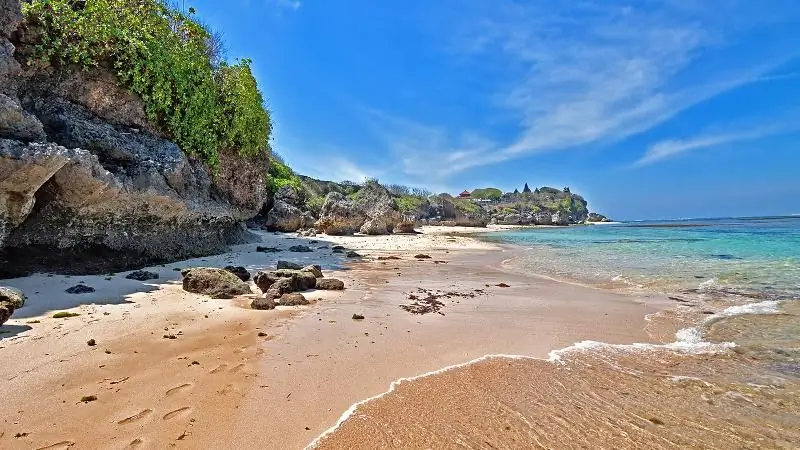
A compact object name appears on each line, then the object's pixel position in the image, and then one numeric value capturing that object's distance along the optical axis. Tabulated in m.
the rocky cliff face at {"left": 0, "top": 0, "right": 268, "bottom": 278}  7.54
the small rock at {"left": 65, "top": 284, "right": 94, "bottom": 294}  7.09
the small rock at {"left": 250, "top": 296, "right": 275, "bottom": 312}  7.04
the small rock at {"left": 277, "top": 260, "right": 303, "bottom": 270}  11.04
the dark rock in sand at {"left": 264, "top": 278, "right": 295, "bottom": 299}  7.82
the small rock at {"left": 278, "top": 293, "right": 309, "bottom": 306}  7.55
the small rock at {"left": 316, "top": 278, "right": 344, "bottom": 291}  9.21
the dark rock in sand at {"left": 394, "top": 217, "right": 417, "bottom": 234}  42.81
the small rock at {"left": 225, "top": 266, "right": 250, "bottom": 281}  9.67
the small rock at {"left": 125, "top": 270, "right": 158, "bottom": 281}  8.70
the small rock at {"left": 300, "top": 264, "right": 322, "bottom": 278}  10.00
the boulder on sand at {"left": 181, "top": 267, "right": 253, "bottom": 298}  7.85
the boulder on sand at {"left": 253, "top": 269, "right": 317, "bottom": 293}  8.40
